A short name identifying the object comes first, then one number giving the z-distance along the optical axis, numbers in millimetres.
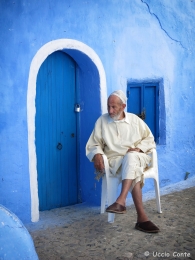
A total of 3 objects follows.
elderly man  4832
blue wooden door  5469
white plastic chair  5012
